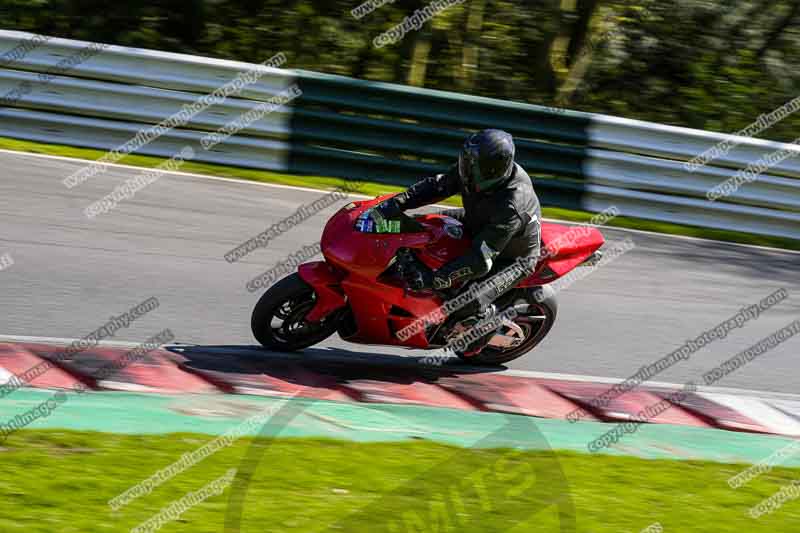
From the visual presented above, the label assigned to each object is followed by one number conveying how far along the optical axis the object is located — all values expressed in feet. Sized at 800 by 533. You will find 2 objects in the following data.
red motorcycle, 50.08
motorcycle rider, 48.21
